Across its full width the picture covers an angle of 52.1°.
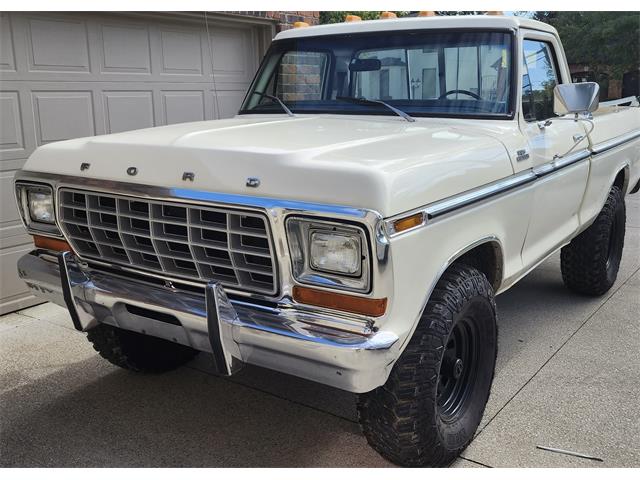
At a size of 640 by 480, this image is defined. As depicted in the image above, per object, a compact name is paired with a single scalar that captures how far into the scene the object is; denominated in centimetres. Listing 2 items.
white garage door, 455
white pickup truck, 221
